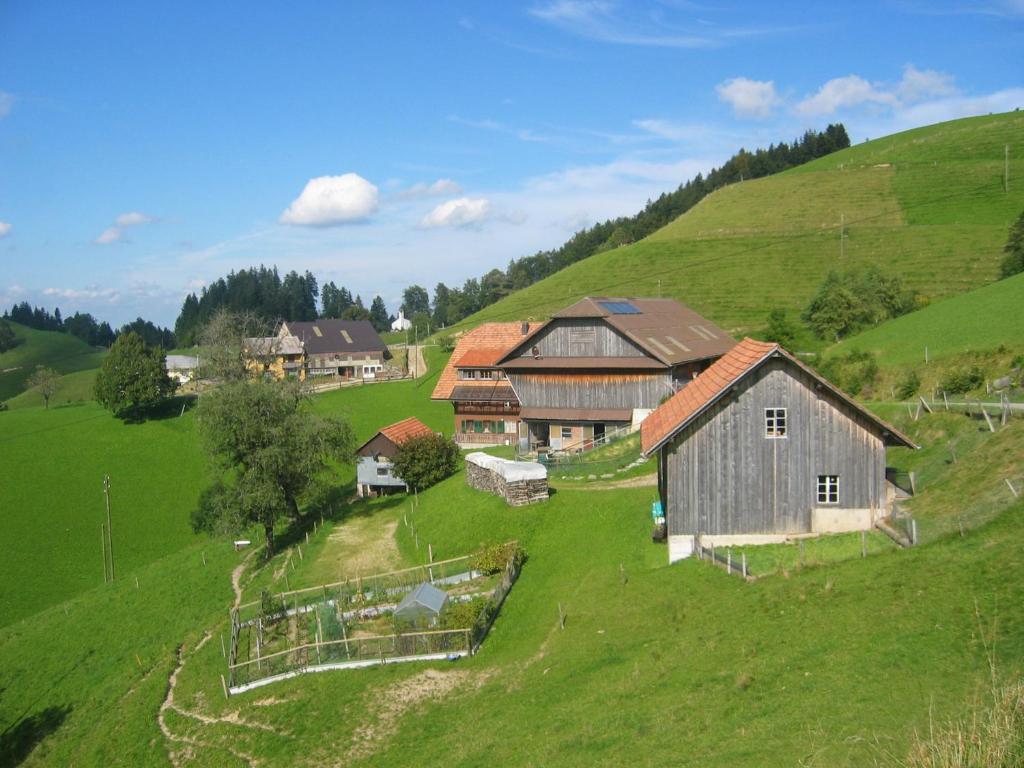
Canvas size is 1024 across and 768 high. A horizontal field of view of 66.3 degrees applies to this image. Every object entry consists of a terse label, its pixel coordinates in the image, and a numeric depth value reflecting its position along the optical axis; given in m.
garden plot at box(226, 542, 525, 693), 22.22
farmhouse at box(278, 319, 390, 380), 104.00
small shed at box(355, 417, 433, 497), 44.28
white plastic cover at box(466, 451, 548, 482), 31.89
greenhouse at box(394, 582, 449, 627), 22.59
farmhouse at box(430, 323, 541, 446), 51.53
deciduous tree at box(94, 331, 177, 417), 76.19
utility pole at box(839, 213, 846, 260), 94.79
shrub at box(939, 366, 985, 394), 33.56
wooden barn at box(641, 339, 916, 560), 23.16
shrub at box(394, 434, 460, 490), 42.41
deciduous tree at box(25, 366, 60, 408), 91.53
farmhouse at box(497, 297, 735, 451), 43.69
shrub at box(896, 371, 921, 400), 36.97
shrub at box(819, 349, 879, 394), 41.38
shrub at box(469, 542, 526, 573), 26.89
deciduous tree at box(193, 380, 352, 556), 37.50
